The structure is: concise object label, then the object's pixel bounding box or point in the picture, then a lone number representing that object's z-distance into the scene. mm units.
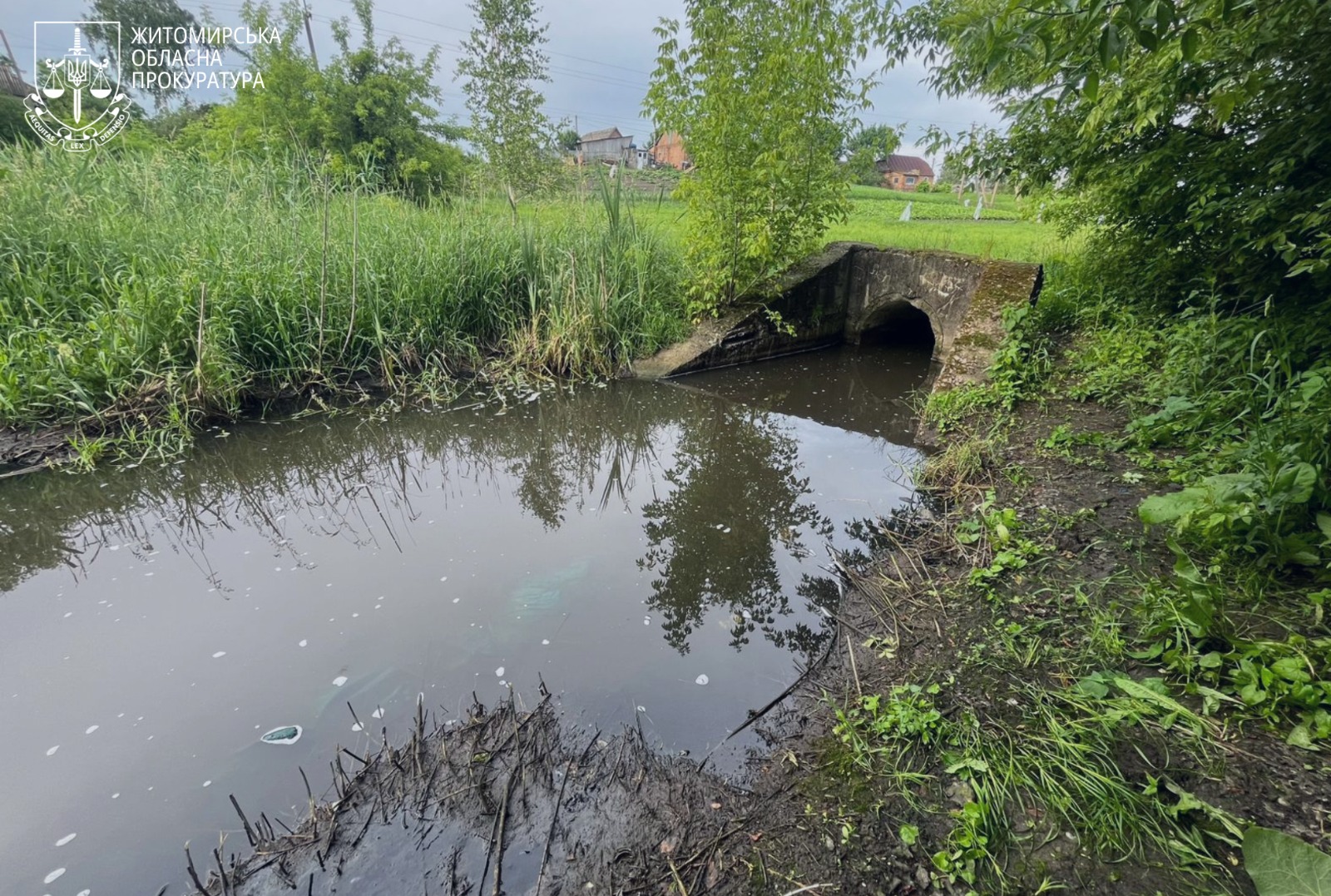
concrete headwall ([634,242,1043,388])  5566
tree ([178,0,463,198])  10688
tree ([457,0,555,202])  10492
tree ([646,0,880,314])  5309
